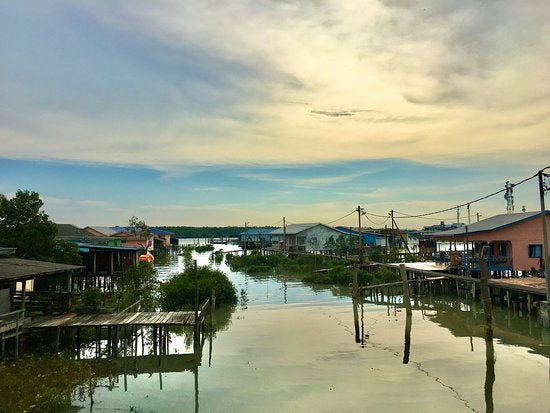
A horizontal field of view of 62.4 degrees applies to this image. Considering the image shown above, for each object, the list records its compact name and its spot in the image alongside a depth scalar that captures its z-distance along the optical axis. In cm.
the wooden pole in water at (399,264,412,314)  2403
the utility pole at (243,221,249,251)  10250
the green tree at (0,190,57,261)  2492
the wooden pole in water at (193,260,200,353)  1808
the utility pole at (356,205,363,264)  4859
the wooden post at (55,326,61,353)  1716
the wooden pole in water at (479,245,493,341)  1931
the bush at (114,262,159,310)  2520
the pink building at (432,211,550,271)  3162
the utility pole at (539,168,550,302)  2052
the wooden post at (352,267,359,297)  3141
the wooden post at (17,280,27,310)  1677
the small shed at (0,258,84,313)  1664
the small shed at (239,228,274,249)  9294
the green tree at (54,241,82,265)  2631
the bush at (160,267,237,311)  2772
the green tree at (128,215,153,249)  6719
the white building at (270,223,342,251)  7412
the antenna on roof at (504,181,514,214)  5874
